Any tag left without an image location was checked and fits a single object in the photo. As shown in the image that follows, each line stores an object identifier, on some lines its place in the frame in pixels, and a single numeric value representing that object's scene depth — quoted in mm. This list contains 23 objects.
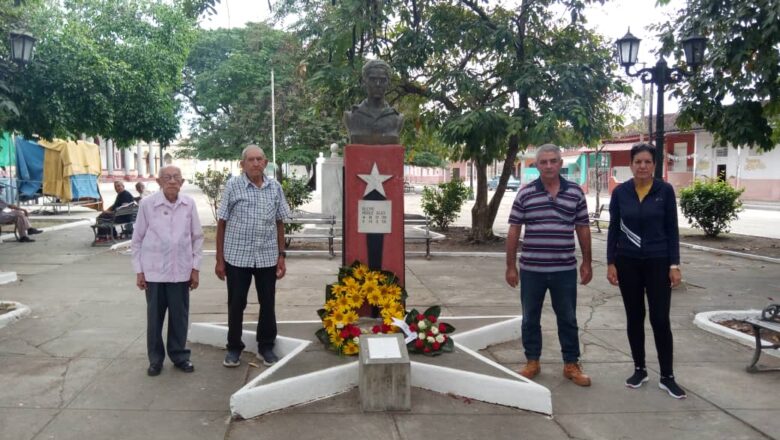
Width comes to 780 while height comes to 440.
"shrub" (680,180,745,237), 14391
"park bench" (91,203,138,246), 12742
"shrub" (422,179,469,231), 15898
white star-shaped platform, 4027
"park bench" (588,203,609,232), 16836
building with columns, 52969
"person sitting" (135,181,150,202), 13662
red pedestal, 5477
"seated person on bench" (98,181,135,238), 12703
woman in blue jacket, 4273
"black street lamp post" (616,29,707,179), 9172
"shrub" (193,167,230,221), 16016
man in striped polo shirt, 4414
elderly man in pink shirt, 4645
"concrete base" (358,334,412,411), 4020
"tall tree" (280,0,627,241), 10734
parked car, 54194
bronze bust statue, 5648
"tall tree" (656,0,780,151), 8438
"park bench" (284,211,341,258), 11320
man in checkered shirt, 4656
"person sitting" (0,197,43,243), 12844
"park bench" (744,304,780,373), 4814
